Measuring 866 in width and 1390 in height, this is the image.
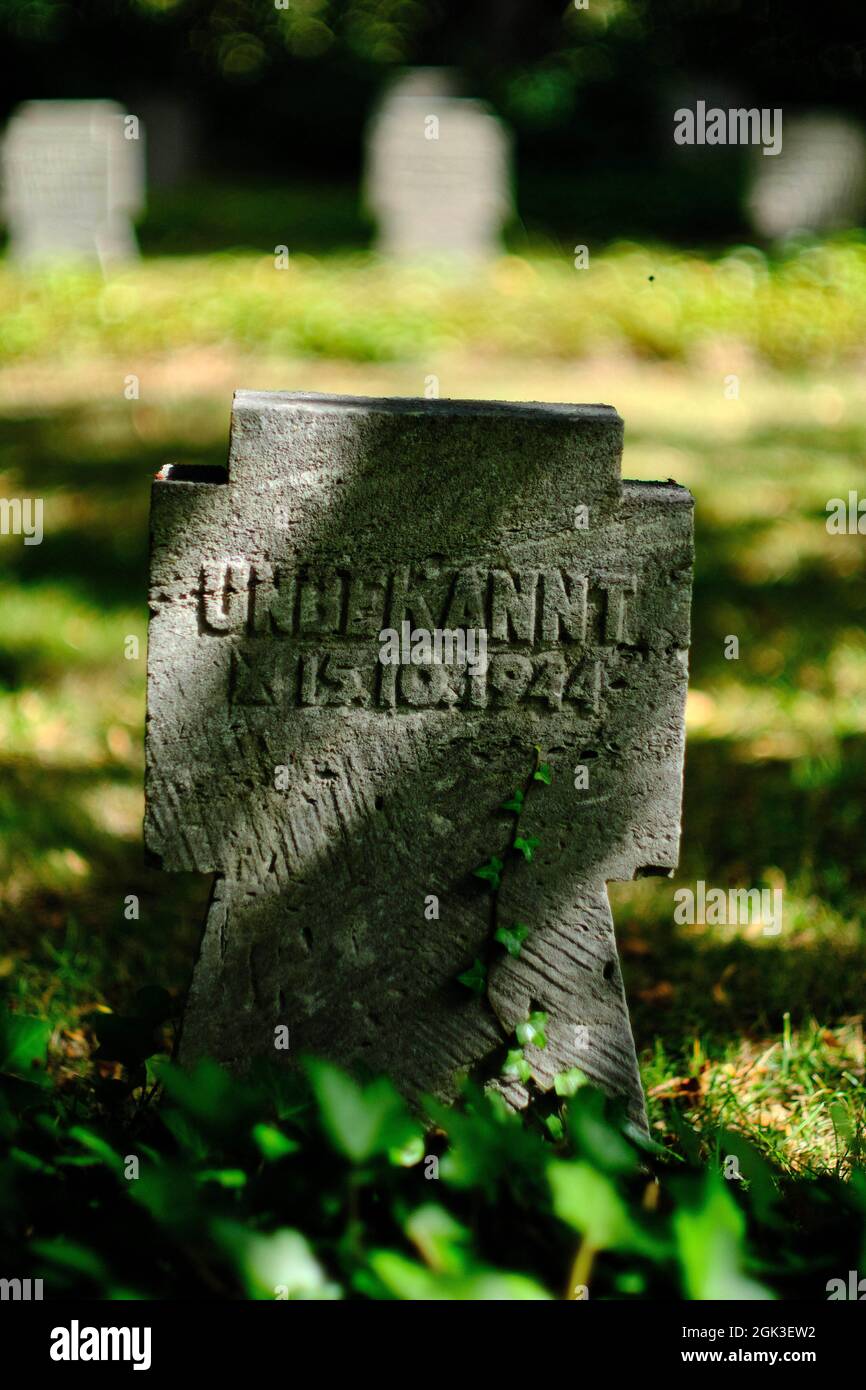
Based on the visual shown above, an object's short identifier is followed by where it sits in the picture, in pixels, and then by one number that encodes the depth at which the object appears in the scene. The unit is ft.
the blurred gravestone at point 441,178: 36.27
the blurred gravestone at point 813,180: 38.65
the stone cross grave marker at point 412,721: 6.95
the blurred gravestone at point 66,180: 33.35
